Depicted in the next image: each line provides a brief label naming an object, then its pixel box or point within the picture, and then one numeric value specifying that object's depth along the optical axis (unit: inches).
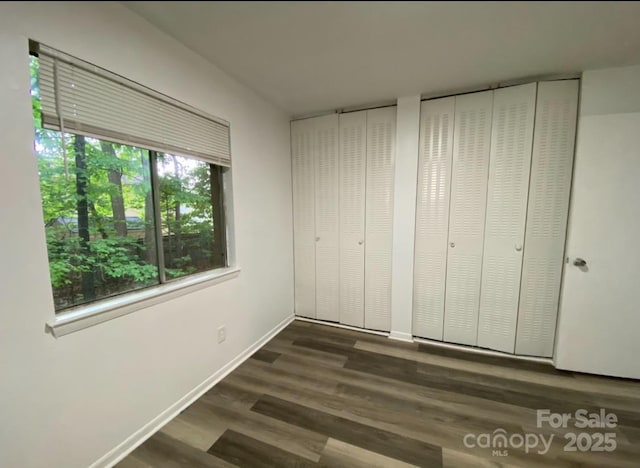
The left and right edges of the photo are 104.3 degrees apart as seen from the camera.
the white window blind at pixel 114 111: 43.3
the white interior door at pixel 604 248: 72.4
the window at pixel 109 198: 45.2
